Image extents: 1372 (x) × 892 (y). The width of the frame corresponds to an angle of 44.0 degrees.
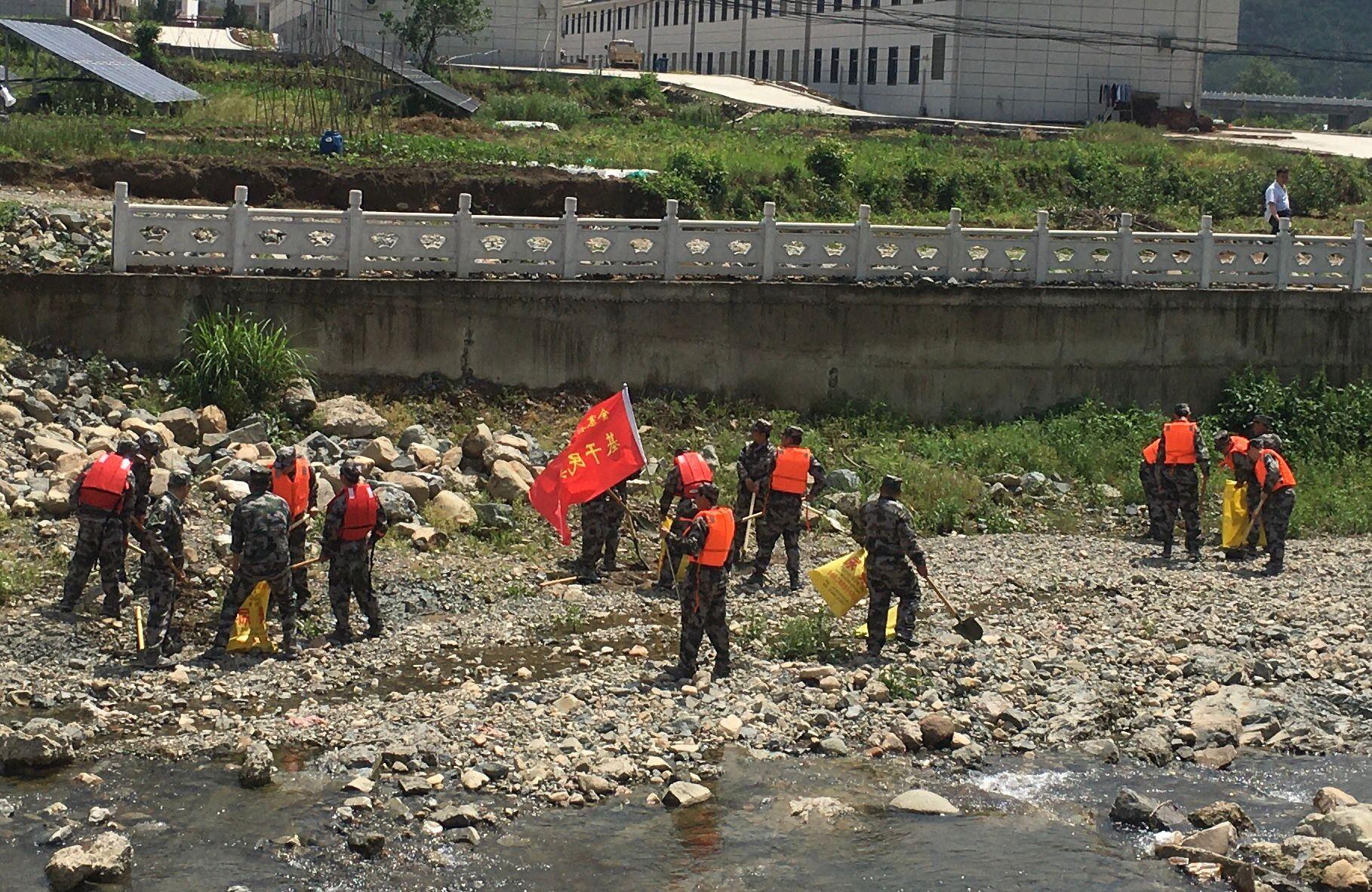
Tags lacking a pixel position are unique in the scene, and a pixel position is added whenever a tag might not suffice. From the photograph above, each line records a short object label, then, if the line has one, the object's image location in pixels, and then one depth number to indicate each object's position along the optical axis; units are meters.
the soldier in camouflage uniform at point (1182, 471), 18.56
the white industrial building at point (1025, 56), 49.19
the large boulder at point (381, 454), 17.97
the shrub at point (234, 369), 18.92
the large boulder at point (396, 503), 16.80
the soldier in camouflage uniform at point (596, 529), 16.45
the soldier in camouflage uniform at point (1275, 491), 17.95
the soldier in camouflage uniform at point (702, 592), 12.92
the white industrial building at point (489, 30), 47.88
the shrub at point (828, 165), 31.64
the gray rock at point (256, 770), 11.07
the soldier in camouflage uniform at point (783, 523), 16.61
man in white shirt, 26.67
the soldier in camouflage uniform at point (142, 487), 13.77
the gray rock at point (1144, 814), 11.31
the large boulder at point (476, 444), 18.94
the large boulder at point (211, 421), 18.27
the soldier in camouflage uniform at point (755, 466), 16.53
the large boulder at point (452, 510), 17.20
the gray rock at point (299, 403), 19.02
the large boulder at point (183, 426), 18.00
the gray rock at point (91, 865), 9.56
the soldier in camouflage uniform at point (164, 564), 13.15
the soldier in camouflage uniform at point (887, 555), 13.88
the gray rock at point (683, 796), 11.19
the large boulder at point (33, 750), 11.12
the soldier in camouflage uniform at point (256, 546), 13.14
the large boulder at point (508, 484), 18.16
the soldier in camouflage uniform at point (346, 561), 13.73
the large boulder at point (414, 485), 17.40
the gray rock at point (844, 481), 20.33
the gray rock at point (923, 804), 11.34
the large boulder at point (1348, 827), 10.72
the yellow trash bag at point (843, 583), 14.23
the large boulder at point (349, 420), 18.80
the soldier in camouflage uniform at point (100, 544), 13.68
